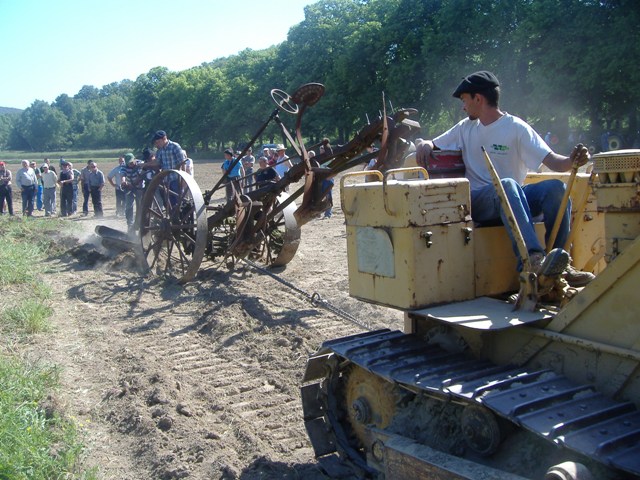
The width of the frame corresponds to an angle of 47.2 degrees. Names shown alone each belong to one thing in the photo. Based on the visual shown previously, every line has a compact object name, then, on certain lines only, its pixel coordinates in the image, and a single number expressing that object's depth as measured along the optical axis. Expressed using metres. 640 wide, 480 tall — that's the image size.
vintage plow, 7.74
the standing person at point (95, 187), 19.97
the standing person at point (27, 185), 20.17
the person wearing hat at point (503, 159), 3.96
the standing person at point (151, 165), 11.30
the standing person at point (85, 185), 20.27
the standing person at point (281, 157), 15.98
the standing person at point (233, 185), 9.16
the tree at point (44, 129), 113.07
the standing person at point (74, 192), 21.08
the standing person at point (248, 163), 18.30
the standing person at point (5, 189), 19.89
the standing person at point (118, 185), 18.83
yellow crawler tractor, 3.09
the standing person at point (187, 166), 10.70
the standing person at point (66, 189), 20.56
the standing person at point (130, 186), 14.31
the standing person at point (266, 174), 10.25
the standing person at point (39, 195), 22.08
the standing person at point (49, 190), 20.63
